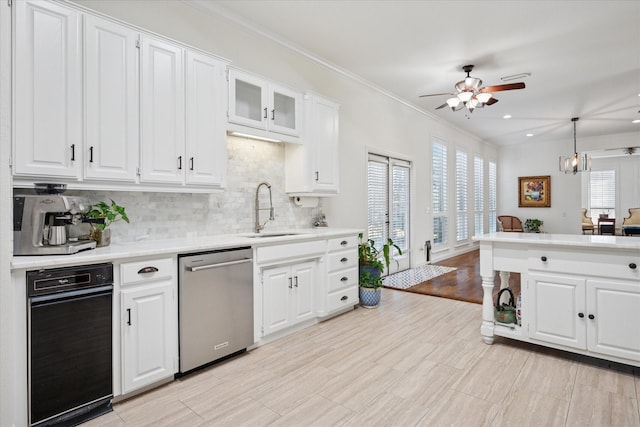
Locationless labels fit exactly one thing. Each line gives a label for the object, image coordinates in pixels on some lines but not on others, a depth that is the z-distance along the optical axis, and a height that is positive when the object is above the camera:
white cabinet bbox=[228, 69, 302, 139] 3.00 +1.03
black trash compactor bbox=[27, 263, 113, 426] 1.73 -0.70
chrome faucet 3.47 +0.04
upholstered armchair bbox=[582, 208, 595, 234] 9.91 -0.33
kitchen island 2.33 -0.57
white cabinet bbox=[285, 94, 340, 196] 3.69 +0.65
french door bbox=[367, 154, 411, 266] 5.21 +0.20
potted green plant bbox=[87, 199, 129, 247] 2.18 -0.04
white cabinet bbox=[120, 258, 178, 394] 2.06 -0.69
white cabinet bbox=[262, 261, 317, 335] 2.92 -0.74
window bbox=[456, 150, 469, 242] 7.74 +0.33
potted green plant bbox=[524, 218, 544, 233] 9.27 -0.35
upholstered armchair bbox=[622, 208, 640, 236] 8.53 -0.31
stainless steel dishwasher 2.35 -0.68
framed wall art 9.44 +0.58
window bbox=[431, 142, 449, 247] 6.80 +0.39
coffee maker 1.86 -0.06
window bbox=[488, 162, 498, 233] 9.69 +0.47
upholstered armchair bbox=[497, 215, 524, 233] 9.38 -0.30
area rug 5.02 -1.03
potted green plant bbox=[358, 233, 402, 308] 3.99 -0.75
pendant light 6.85 +0.99
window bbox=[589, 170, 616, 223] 10.79 +0.60
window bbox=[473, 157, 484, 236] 8.62 +0.43
